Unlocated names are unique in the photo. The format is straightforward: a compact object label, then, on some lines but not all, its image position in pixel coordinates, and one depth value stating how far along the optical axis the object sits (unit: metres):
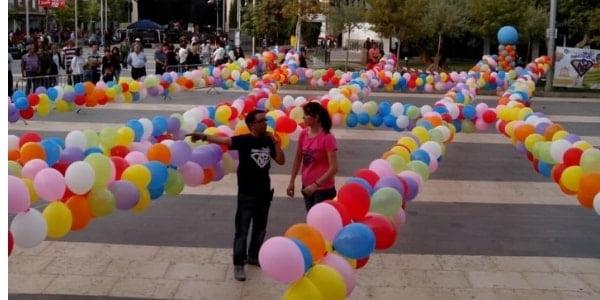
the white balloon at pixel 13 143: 6.48
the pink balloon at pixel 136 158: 6.57
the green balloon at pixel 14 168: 5.58
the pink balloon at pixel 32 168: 5.54
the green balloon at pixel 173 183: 6.72
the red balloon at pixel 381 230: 4.86
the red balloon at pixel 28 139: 6.76
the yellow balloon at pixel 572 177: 6.46
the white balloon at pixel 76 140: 7.08
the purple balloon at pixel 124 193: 5.84
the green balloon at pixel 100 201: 5.60
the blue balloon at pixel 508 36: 21.36
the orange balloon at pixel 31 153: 6.19
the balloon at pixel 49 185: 5.25
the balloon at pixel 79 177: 5.40
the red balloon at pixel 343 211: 4.80
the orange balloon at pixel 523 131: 8.41
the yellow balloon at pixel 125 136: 7.53
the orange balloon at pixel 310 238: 4.37
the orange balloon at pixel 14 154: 6.22
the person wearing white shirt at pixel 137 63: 19.72
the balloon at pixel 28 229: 4.62
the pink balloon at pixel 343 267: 4.31
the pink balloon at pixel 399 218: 5.49
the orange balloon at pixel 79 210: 5.42
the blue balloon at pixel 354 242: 4.48
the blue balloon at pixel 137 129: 7.89
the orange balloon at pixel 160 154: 6.63
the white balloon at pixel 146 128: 8.08
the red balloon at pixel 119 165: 6.10
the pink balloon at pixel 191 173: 6.95
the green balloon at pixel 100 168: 5.62
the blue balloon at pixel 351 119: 10.95
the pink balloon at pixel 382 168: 6.03
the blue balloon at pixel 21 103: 11.52
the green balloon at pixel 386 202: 5.20
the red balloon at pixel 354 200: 5.00
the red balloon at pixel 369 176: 5.77
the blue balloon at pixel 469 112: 10.43
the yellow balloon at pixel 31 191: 5.20
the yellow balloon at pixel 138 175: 6.04
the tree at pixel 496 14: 27.95
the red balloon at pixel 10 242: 4.43
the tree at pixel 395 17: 25.94
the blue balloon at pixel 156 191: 6.33
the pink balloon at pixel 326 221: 4.62
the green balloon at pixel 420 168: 6.58
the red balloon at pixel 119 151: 7.24
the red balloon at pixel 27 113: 11.60
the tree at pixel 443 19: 31.56
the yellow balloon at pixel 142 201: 6.09
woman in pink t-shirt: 5.93
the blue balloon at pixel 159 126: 8.31
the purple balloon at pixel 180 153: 6.75
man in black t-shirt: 5.87
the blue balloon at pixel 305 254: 4.17
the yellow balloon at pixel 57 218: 5.02
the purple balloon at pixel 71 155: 6.44
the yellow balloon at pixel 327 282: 4.12
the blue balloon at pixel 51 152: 6.29
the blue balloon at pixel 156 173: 6.27
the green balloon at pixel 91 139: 7.27
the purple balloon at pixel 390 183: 5.57
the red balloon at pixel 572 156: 6.78
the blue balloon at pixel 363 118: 10.95
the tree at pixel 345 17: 35.09
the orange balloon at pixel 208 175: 7.26
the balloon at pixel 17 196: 4.55
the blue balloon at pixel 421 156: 7.04
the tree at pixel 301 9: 27.61
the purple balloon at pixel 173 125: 8.52
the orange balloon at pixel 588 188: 5.93
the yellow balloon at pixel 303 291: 4.05
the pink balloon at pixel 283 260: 4.06
